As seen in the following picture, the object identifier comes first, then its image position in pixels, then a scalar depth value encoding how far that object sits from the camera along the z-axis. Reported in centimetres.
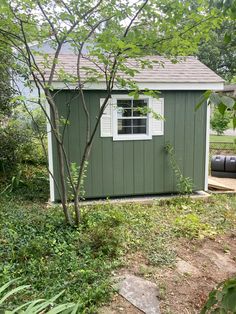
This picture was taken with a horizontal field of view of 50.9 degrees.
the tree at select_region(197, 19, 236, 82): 2124
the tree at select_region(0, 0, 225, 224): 274
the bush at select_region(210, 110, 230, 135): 1194
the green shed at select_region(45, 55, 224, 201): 449
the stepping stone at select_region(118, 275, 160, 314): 215
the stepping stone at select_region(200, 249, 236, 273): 278
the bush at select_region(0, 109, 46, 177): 532
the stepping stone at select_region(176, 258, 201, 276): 266
